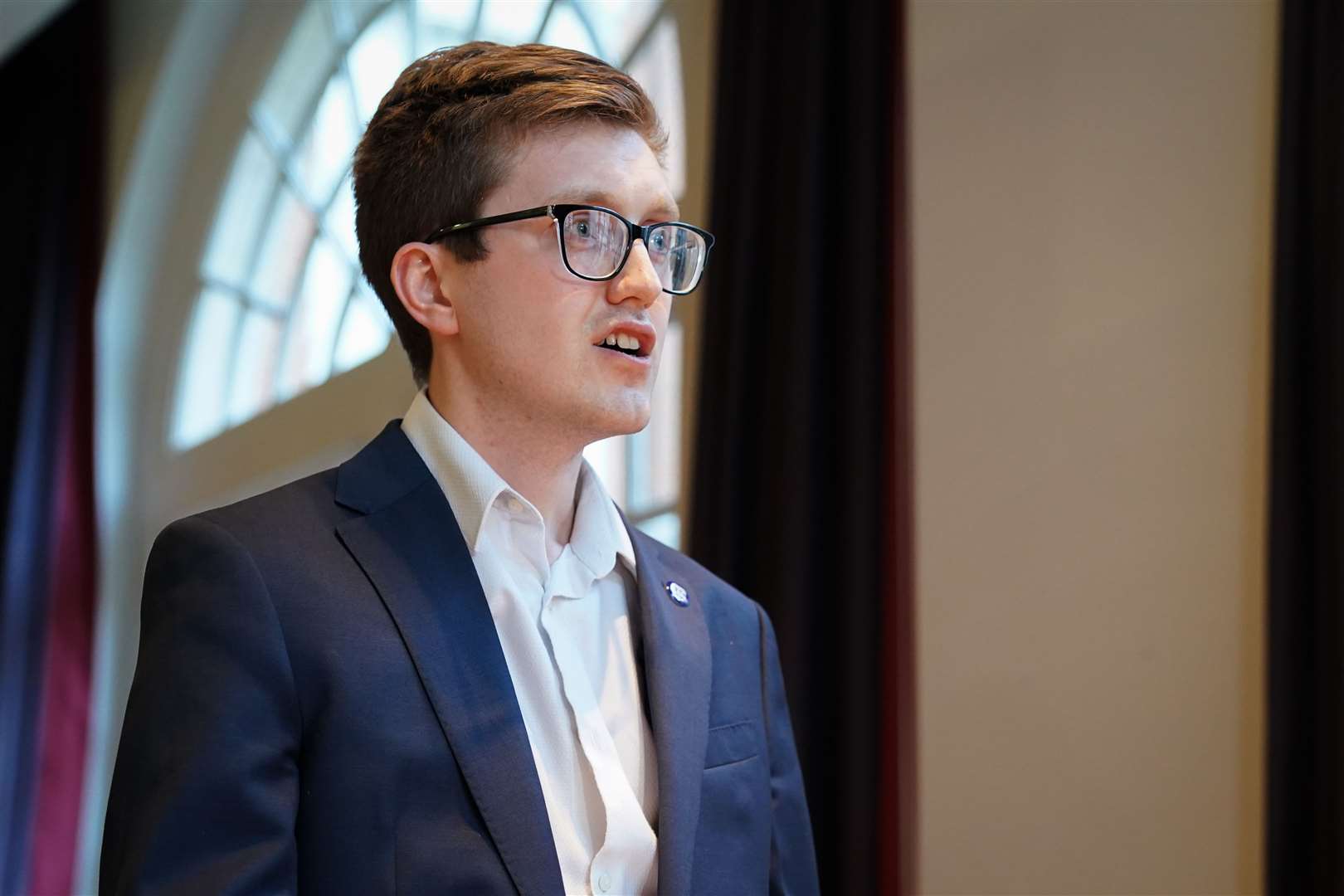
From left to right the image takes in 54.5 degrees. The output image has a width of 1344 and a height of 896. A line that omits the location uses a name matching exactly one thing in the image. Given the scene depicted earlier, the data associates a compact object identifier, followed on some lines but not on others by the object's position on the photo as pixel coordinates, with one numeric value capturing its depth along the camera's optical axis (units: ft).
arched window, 15.07
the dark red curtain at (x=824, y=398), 8.23
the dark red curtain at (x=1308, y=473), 6.31
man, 4.31
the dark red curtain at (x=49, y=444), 18.43
